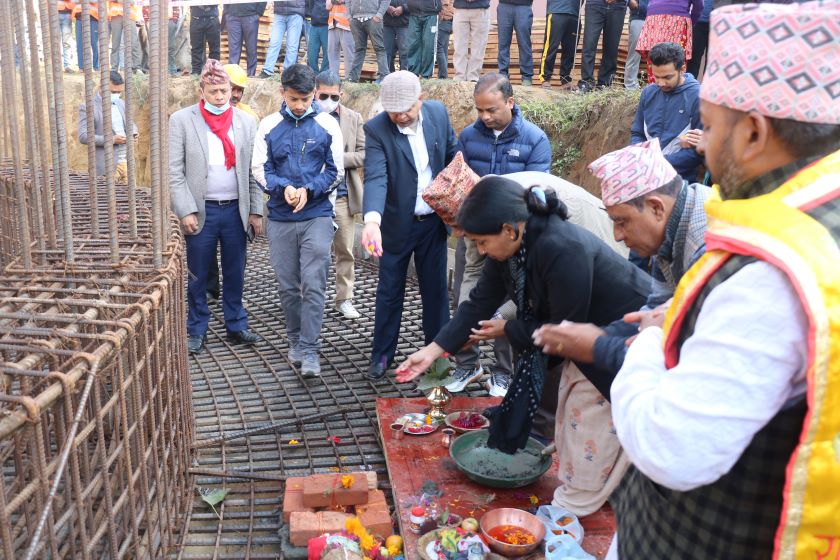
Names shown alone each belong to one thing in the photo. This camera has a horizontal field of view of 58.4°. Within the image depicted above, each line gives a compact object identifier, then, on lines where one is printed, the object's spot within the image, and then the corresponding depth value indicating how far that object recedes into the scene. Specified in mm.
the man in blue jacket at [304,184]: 4785
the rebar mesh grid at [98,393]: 1923
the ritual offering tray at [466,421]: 4012
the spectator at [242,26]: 10625
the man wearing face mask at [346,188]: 5793
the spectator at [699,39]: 7043
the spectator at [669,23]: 6633
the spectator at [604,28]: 8344
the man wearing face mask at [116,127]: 7141
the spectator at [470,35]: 8719
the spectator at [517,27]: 8656
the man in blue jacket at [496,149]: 4555
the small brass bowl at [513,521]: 3047
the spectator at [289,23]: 10305
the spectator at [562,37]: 8617
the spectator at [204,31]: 11031
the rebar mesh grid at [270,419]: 3295
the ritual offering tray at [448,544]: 2916
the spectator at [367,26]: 9320
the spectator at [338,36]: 9781
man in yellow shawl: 1133
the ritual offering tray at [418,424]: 3980
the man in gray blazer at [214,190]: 5004
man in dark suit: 4527
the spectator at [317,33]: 10070
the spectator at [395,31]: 9352
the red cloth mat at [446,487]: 3180
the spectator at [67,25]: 10242
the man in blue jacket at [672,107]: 4938
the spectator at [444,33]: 10156
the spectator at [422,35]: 9172
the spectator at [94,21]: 9520
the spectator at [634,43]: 8195
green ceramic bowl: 3439
